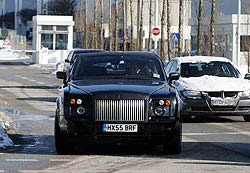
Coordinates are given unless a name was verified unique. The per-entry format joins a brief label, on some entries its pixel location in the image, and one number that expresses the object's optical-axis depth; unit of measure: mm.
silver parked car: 17453
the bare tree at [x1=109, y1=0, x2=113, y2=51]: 63628
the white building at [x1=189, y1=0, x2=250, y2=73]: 64688
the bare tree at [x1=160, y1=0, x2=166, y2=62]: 46484
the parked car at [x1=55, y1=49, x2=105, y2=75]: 30169
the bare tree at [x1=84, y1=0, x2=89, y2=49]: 74981
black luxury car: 11680
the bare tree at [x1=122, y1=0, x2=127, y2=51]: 57875
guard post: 69375
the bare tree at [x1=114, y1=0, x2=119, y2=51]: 59253
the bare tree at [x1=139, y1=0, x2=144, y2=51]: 55775
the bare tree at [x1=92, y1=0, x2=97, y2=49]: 69625
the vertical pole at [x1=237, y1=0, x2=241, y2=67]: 62681
